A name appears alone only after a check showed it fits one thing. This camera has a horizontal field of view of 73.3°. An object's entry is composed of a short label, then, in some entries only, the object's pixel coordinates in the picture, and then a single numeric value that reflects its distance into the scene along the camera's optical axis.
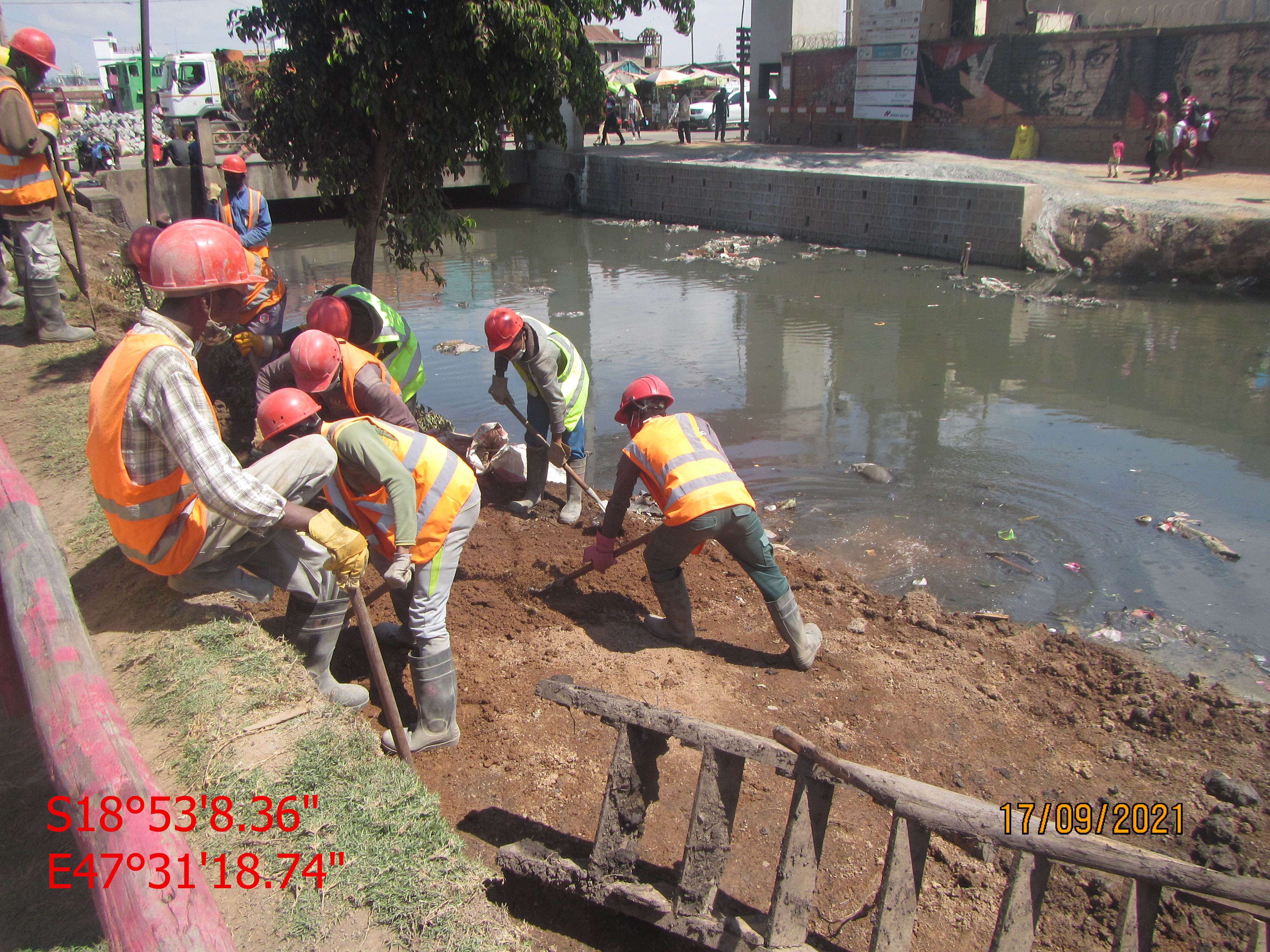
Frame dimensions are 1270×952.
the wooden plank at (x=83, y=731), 1.49
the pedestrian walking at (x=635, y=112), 28.78
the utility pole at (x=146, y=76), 7.14
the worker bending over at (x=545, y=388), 5.41
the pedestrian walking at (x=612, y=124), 24.92
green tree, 5.67
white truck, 28.14
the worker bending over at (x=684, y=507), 3.85
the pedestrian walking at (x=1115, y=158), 16.31
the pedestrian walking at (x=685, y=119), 25.52
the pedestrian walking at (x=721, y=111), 25.66
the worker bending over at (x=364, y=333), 4.67
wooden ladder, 2.19
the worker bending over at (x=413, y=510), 3.22
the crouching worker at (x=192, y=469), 2.60
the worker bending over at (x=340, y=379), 3.73
